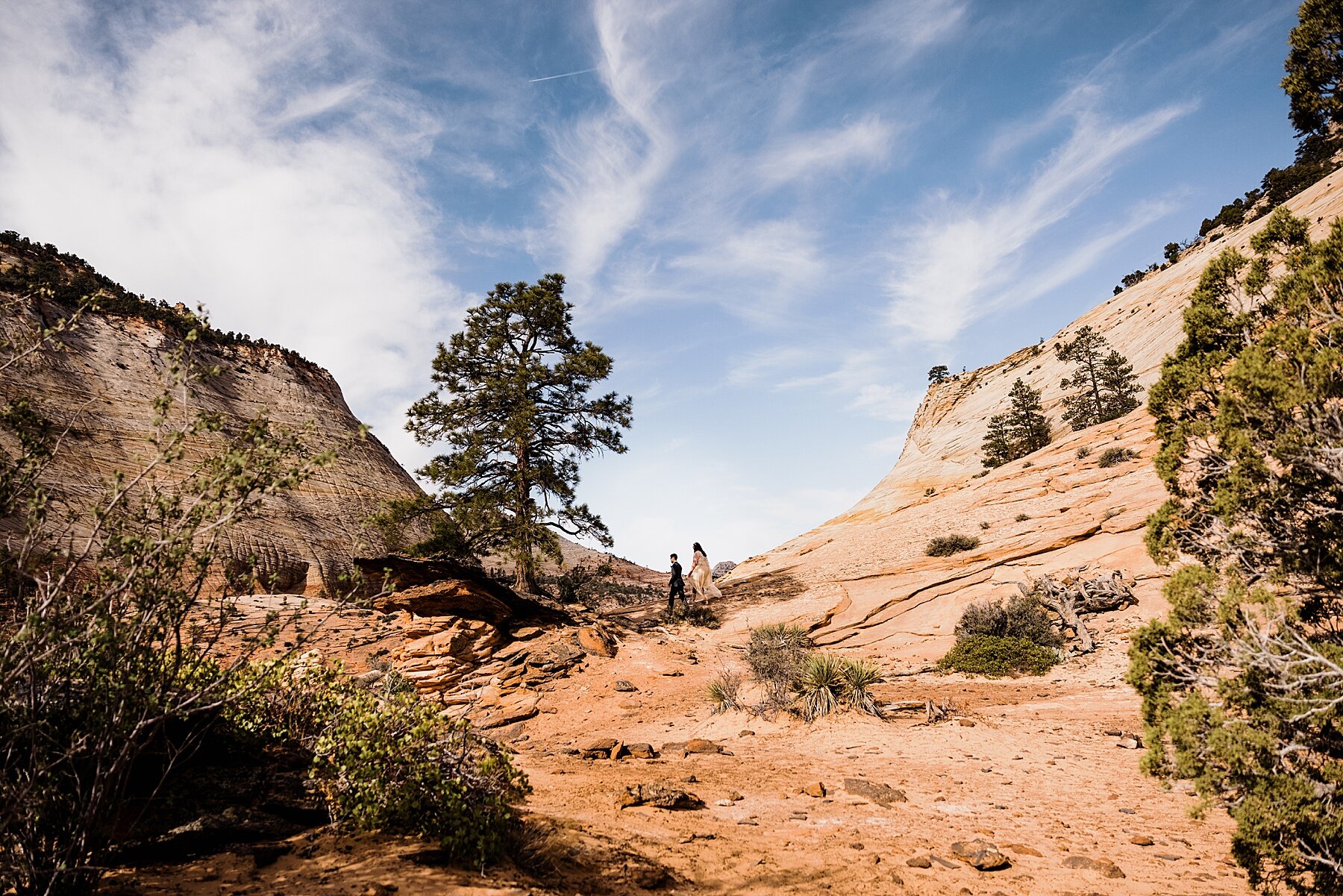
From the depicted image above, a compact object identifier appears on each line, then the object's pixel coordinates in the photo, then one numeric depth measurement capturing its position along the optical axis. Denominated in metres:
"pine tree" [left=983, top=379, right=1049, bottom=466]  41.19
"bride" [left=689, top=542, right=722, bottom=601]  22.34
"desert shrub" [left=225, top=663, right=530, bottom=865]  4.55
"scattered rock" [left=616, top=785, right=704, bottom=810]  6.64
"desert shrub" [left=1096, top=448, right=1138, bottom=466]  24.89
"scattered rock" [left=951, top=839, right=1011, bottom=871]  5.31
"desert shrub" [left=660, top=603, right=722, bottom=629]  20.50
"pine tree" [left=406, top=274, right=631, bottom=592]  17.48
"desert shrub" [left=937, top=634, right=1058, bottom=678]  13.18
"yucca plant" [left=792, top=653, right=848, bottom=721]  10.74
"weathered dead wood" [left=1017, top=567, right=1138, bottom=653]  14.88
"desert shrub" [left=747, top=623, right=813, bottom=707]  11.48
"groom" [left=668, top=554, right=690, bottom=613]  21.28
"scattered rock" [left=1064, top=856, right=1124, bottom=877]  5.18
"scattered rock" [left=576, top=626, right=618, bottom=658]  16.09
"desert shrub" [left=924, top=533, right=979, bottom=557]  22.56
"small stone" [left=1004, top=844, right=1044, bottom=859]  5.63
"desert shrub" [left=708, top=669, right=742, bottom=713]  11.67
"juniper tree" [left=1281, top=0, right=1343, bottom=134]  11.32
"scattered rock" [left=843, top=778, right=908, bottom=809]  7.00
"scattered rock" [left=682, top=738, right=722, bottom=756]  9.60
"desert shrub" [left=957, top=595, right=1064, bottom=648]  14.37
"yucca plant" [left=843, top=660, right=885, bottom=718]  10.77
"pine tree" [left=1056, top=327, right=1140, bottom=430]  38.53
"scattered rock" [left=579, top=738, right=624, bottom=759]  9.29
